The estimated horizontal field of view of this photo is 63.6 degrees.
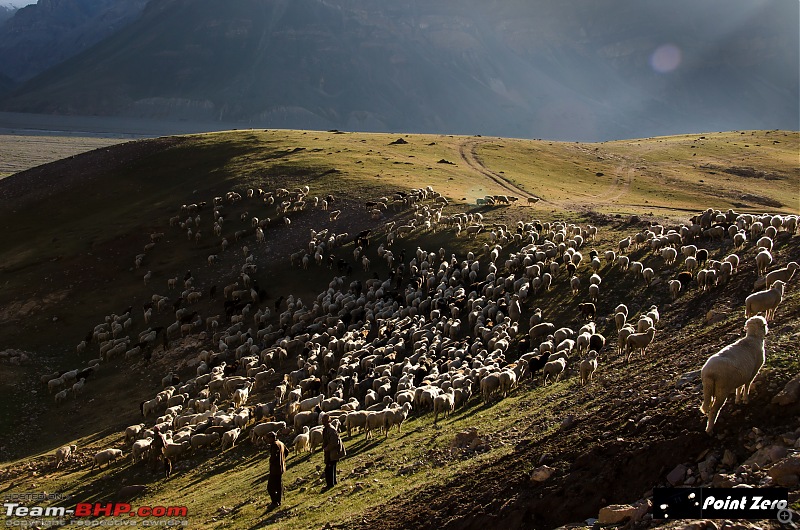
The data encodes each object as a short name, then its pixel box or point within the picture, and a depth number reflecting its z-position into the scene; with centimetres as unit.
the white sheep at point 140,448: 2036
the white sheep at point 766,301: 1573
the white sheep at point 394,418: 1880
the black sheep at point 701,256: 2686
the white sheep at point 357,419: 1897
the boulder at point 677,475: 962
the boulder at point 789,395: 991
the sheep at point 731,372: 998
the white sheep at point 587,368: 1828
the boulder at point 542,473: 1122
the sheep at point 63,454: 2208
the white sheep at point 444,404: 1917
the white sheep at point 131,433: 2272
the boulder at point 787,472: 848
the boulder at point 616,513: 924
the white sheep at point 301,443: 1842
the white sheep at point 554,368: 1989
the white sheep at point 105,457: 2103
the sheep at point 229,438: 2038
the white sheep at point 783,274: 1991
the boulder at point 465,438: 1536
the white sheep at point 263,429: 2038
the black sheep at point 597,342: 2156
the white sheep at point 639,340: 1950
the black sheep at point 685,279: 2492
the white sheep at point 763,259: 2234
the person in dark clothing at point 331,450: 1452
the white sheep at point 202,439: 2066
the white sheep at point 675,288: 2466
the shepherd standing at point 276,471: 1429
